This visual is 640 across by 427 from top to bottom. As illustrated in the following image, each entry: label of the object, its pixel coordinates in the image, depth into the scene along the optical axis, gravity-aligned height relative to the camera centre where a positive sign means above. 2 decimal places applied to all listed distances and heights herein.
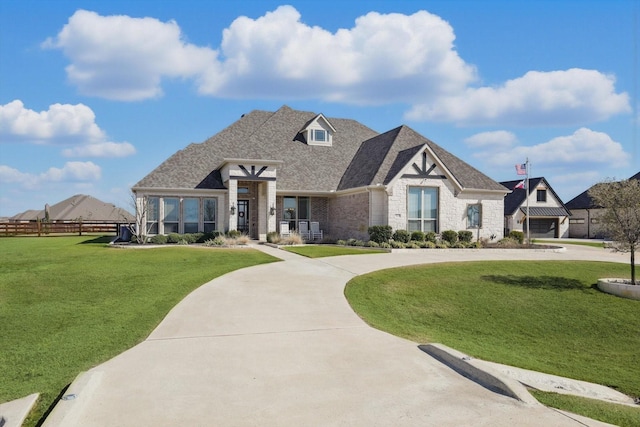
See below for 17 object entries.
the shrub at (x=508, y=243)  25.55 -1.40
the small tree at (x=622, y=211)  14.02 +0.23
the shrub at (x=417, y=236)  24.78 -0.94
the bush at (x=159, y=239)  25.73 -1.12
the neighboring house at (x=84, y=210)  46.94 +1.05
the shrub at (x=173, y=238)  26.09 -1.05
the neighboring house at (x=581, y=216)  45.25 +0.23
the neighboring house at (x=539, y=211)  44.22 +0.73
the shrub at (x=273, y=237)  25.73 -1.01
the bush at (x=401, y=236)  24.50 -0.92
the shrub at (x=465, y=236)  26.11 -1.00
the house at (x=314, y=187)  25.89 +1.94
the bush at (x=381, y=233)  24.23 -0.75
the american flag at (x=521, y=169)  33.81 +3.66
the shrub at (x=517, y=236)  27.67 -1.11
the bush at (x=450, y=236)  25.52 -0.97
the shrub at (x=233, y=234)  26.63 -0.85
